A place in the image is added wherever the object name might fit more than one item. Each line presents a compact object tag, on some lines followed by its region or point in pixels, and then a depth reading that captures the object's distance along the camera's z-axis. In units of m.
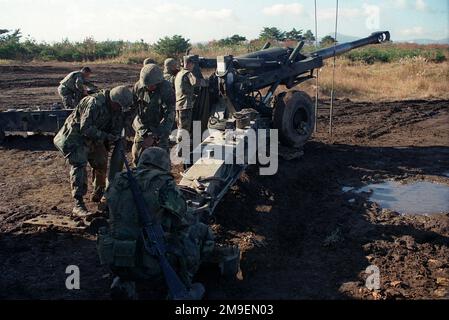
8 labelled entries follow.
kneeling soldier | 3.97
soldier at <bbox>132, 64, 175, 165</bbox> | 6.44
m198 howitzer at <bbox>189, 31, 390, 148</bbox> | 8.14
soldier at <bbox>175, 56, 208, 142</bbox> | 7.73
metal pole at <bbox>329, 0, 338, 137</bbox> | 9.97
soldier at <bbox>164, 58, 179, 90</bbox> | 8.41
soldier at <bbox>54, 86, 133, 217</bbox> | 5.81
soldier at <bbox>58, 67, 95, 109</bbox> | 9.38
